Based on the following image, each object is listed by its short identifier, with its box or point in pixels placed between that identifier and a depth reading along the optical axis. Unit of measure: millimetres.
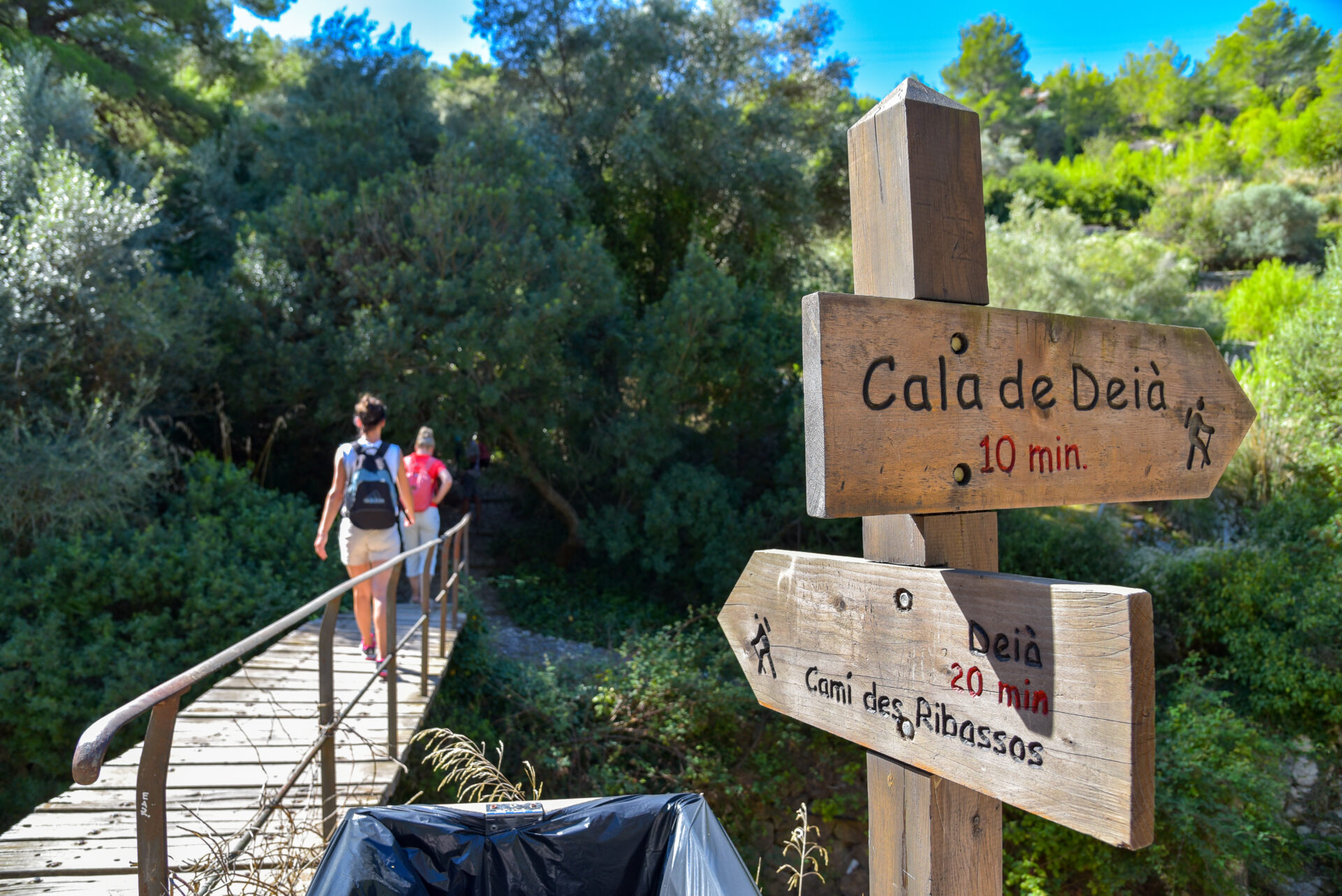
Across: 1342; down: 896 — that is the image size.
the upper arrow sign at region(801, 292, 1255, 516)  1294
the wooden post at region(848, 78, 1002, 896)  1475
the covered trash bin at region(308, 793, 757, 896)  2080
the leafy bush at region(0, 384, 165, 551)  7082
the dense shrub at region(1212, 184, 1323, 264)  22812
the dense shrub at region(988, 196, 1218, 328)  14922
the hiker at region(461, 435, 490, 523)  10984
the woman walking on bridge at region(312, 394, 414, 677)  4613
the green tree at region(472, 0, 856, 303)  12445
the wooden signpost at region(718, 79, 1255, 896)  1188
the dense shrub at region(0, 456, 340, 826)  6449
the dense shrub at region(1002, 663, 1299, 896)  6074
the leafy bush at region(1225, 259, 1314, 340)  15516
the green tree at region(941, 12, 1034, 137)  52344
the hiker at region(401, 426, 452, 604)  6492
